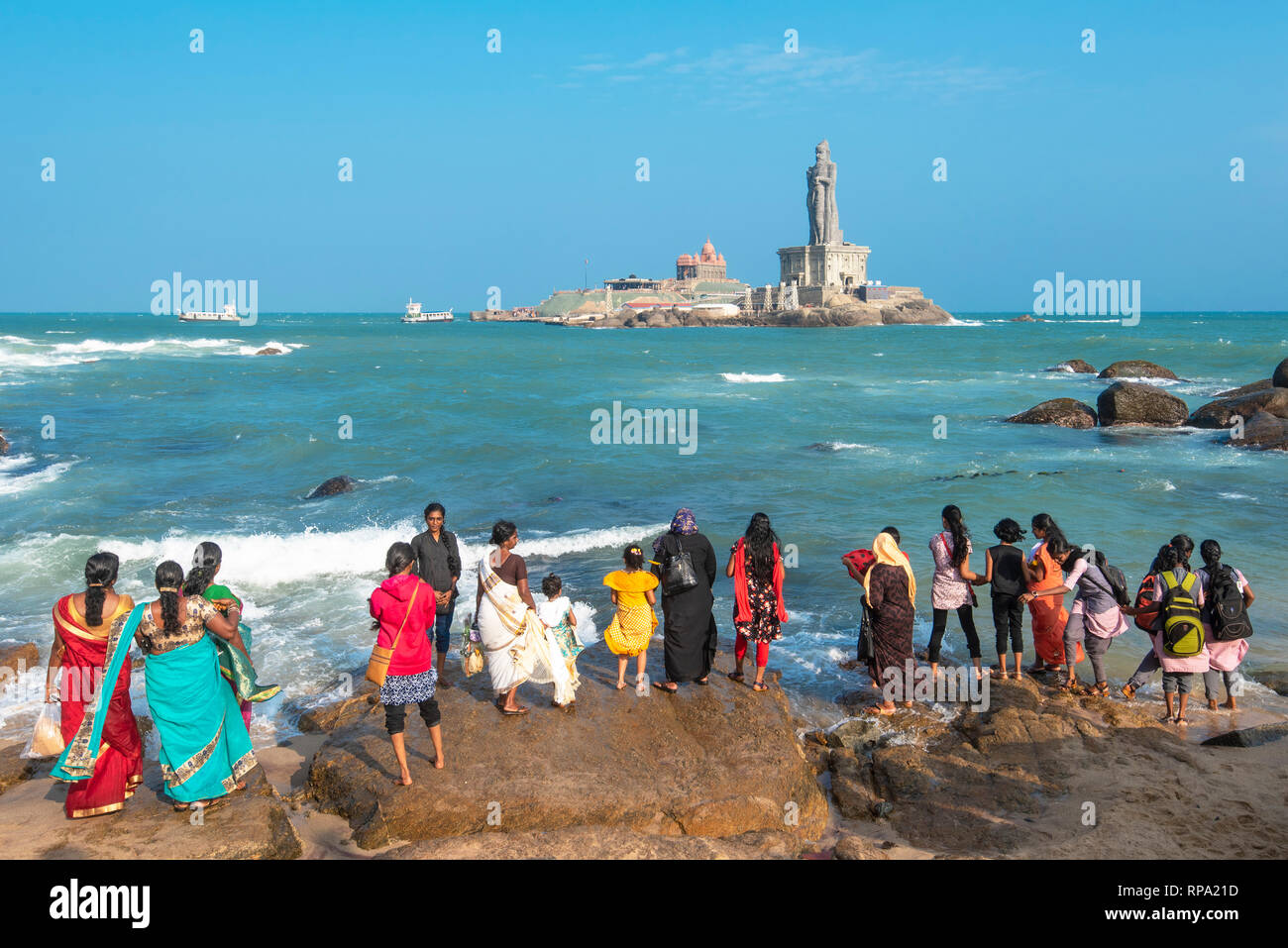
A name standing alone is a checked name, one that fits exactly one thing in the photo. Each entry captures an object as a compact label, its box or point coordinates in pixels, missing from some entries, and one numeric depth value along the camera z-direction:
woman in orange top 7.34
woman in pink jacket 5.30
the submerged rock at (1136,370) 41.22
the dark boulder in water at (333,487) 18.01
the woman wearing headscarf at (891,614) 7.11
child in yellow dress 6.79
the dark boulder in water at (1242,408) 25.11
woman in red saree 4.91
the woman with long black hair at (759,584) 7.03
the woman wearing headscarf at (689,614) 6.74
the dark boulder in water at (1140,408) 26.80
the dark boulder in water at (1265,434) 22.17
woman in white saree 6.33
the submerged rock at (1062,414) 27.22
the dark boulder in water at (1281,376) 30.39
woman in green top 4.95
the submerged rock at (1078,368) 48.66
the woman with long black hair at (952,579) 7.38
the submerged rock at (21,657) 8.26
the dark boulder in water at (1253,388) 30.19
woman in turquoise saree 4.84
